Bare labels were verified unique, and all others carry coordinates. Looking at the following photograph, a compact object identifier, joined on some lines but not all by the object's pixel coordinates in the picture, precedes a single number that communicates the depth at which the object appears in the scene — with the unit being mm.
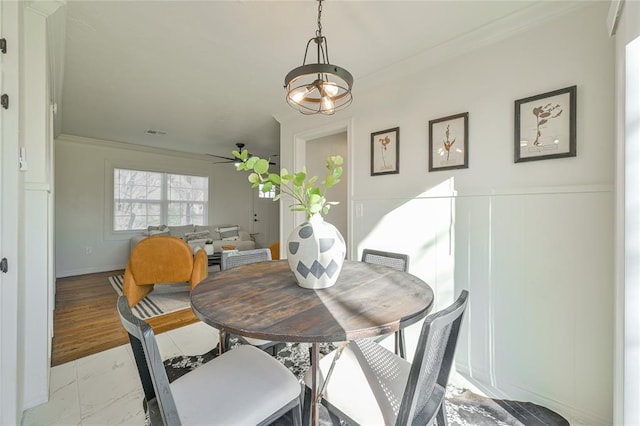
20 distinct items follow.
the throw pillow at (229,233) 5809
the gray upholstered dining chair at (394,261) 1596
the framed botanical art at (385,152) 2262
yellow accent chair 3064
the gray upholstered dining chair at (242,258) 1823
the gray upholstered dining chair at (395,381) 753
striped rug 2979
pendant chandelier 1243
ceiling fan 4942
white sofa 5039
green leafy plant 1159
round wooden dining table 807
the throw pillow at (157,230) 5117
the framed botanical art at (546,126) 1492
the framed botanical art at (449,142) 1880
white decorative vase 1143
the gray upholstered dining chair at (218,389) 729
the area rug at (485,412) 1452
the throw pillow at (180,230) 5453
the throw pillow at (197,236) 5316
